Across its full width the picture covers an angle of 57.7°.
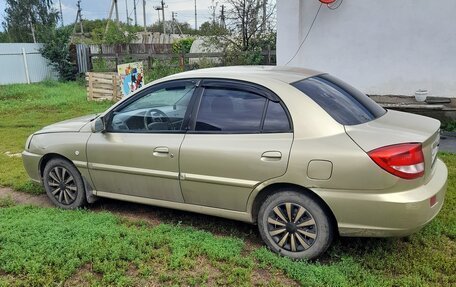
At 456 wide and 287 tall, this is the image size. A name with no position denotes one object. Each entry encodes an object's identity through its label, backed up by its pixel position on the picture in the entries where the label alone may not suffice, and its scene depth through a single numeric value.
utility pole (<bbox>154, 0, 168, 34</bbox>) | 47.24
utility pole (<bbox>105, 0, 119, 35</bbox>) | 30.37
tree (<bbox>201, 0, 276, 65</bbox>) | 13.30
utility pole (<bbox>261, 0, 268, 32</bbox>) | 13.37
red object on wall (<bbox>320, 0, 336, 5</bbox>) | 8.17
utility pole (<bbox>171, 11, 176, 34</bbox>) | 54.47
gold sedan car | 3.06
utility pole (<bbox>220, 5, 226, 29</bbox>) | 14.30
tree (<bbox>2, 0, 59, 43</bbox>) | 28.08
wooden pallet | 13.21
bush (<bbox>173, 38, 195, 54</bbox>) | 23.69
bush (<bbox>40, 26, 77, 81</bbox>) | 18.29
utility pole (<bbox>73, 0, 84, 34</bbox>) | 37.50
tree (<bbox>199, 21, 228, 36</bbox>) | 14.13
